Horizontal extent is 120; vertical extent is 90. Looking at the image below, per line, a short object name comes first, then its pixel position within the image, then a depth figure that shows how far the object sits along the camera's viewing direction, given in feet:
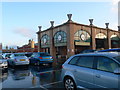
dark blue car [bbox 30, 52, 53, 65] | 35.45
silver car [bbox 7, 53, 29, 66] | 31.44
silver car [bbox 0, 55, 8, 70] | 28.11
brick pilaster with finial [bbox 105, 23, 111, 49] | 90.12
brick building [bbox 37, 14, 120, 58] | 69.87
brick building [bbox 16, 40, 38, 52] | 127.74
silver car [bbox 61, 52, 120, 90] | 9.41
